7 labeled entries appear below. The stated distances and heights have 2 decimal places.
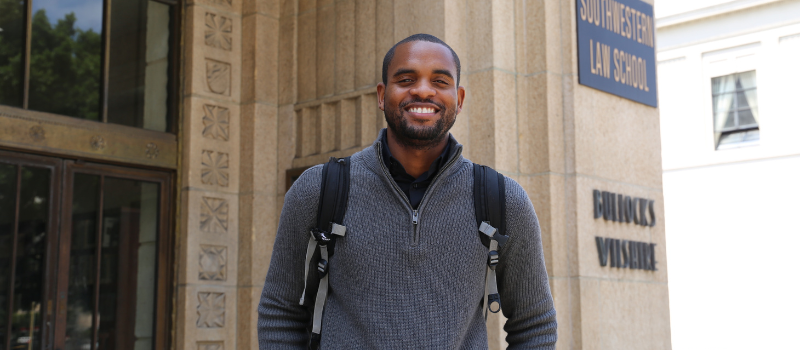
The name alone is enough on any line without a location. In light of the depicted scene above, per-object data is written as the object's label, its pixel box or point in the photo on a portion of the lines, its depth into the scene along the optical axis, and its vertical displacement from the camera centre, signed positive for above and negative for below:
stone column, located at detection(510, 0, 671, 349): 7.16 +0.92
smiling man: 2.36 +0.10
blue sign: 7.63 +2.19
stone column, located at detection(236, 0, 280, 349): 8.00 +1.24
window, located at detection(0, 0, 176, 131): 7.09 +2.00
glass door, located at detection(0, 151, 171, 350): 6.88 +0.25
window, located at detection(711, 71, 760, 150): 18.97 +3.86
